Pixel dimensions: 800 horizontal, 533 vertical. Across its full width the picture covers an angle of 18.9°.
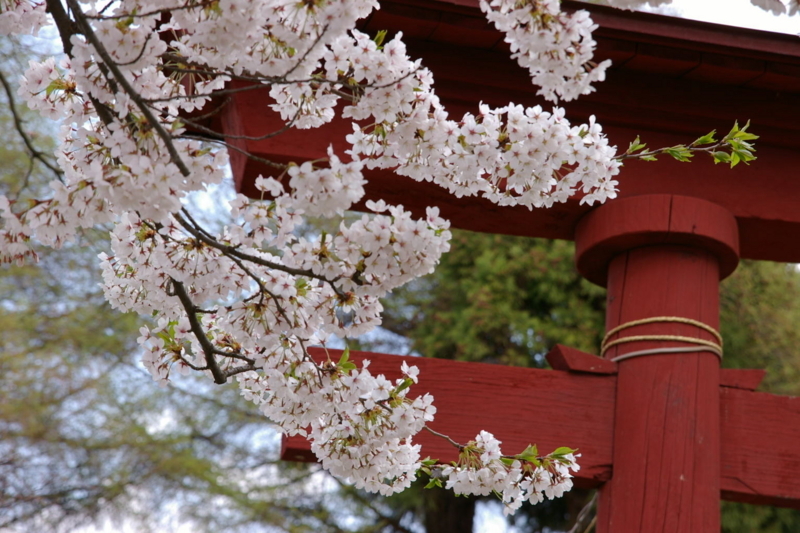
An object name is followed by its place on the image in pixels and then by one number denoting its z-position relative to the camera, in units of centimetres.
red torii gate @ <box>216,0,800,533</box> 680
